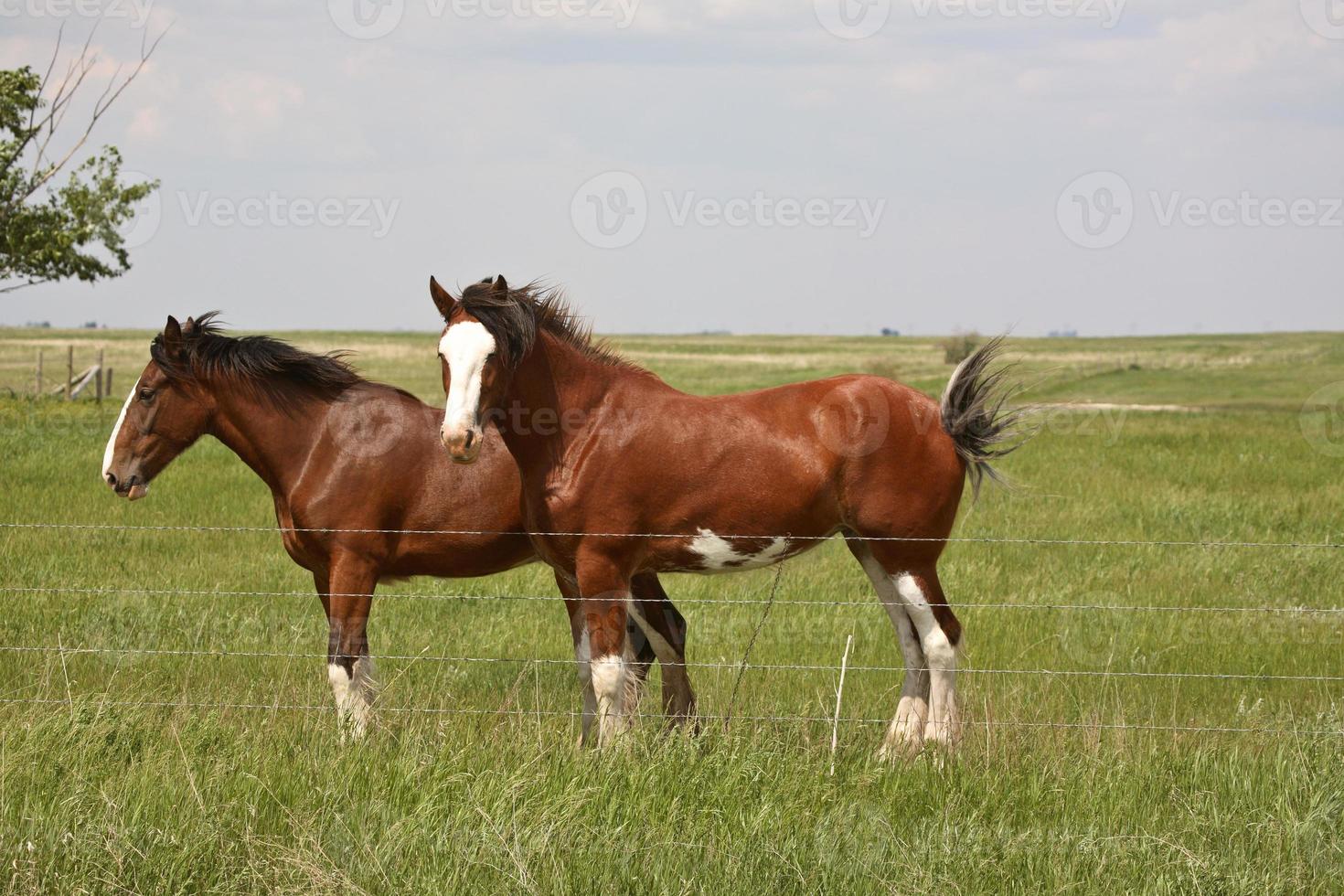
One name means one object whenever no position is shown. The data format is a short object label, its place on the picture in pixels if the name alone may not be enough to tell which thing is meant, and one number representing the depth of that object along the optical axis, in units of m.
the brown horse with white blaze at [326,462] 12.78
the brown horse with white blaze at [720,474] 11.51
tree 48.69
